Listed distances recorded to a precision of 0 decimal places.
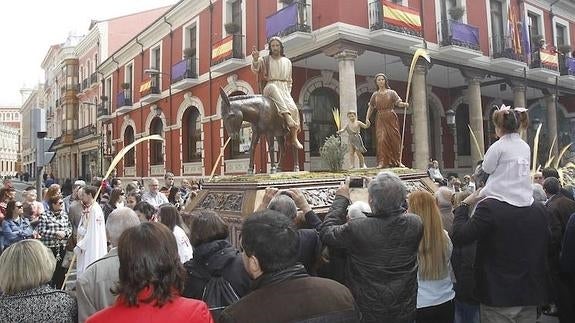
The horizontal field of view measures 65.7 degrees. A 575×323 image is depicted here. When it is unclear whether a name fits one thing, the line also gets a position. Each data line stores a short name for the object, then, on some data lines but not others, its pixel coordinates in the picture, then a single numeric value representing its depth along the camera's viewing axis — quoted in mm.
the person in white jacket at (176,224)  3682
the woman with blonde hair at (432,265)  2873
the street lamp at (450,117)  15750
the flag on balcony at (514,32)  17125
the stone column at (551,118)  19498
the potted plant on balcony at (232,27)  16078
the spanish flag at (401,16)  12852
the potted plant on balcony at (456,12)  15823
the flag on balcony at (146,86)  21984
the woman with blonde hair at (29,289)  2010
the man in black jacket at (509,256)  2678
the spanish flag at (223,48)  15812
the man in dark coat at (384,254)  2471
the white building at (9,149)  78650
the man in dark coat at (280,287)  1643
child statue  8773
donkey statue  5500
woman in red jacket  1630
